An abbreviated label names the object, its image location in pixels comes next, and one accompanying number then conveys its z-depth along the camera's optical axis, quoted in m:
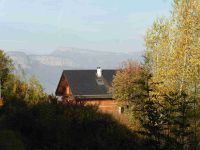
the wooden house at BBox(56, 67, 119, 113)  55.84
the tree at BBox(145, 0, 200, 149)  23.69
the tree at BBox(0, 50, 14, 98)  40.31
